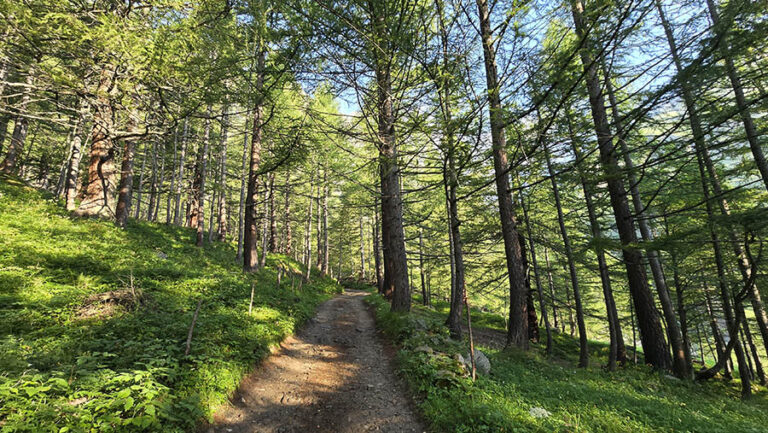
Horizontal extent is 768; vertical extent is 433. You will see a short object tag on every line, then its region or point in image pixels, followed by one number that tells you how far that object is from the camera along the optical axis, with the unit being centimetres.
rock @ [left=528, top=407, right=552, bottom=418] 437
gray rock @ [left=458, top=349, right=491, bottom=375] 592
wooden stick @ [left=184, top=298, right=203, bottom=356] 462
